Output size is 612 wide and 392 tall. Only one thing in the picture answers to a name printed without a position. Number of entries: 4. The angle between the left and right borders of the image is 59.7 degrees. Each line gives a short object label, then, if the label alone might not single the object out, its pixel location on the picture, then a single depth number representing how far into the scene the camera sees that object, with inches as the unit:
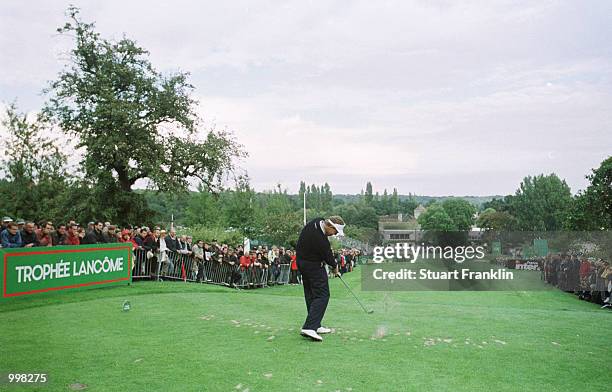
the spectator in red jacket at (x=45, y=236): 647.1
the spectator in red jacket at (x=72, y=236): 687.1
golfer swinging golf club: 384.2
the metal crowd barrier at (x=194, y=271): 847.1
